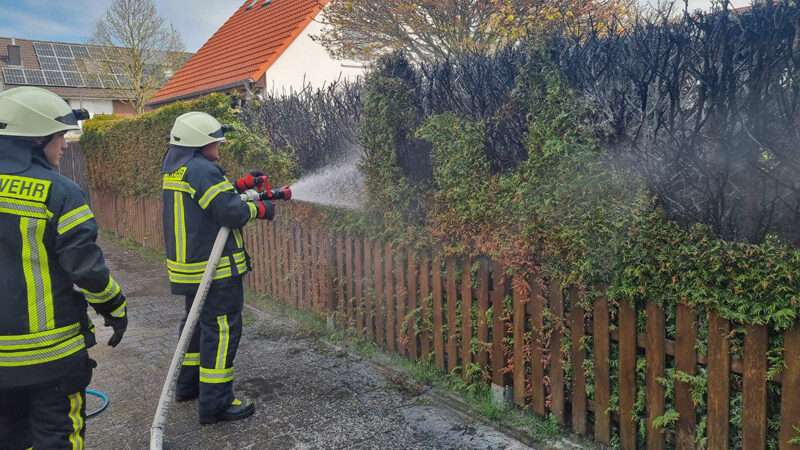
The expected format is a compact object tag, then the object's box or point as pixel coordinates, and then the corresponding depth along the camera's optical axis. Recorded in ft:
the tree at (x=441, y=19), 31.42
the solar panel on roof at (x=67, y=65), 129.70
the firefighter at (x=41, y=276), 8.49
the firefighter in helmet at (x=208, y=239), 12.28
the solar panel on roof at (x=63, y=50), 137.44
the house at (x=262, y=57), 45.29
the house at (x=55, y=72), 120.37
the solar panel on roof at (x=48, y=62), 129.90
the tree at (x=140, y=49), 75.10
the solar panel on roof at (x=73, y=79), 124.57
